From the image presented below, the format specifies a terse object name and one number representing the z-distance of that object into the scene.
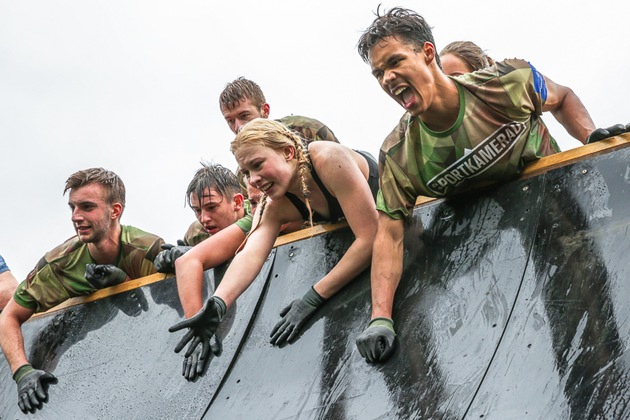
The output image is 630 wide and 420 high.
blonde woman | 4.34
